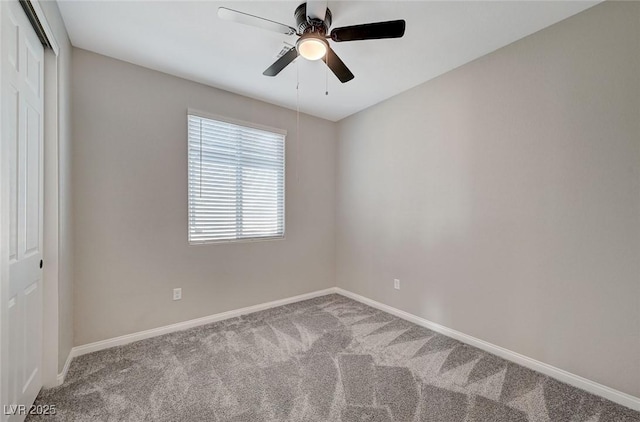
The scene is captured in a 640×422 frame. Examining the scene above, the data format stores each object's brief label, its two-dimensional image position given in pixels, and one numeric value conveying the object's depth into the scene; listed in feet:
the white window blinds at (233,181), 9.64
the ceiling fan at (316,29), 5.34
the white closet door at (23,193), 4.41
